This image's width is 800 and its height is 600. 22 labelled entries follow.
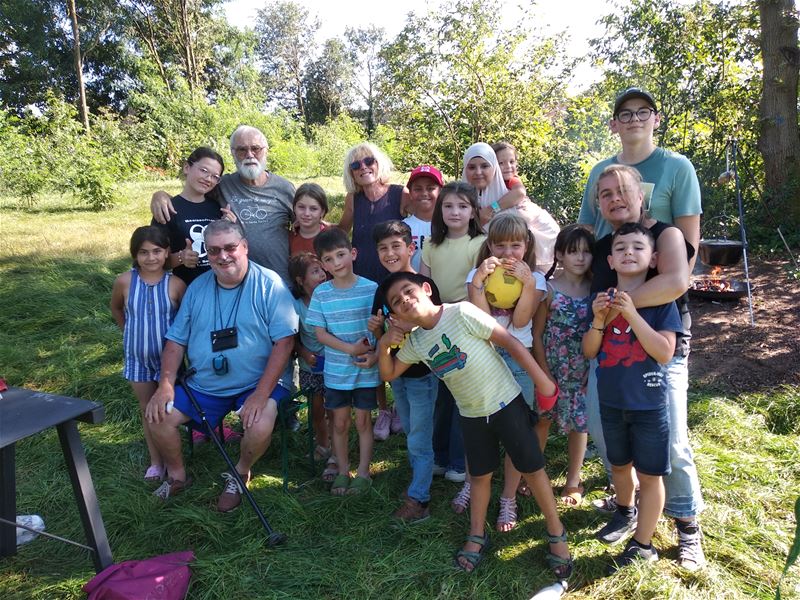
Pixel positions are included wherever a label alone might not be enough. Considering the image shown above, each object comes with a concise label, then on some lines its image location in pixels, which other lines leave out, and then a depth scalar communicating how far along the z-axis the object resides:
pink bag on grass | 2.17
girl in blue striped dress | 3.10
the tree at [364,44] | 37.25
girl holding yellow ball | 2.47
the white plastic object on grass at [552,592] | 2.21
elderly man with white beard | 3.49
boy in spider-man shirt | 2.17
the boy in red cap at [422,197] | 3.24
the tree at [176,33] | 22.22
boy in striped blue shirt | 2.87
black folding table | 2.11
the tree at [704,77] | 7.79
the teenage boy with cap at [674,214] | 2.29
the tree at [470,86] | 7.31
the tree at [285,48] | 36.97
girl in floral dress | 2.56
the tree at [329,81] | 36.12
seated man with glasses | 2.98
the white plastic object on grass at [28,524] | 2.78
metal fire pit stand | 5.05
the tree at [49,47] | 22.16
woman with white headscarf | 3.16
